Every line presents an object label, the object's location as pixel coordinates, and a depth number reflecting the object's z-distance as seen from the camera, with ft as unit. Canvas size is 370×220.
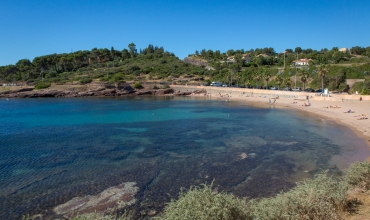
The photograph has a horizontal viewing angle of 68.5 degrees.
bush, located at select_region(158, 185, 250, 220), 22.88
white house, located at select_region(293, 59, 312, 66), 366.61
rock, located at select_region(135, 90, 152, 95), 317.01
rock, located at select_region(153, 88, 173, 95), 314.74
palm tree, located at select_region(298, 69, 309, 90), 226.54
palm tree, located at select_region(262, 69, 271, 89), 265.46
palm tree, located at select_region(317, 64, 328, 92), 196.95
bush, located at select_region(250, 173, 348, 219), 26.71
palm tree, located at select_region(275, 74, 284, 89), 265.54
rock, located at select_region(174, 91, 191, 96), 308.15
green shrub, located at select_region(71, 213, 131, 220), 22.40
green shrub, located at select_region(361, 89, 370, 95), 171.32
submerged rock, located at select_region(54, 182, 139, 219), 43.29
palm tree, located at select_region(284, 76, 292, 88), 250.25
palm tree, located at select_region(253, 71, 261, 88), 289.58
